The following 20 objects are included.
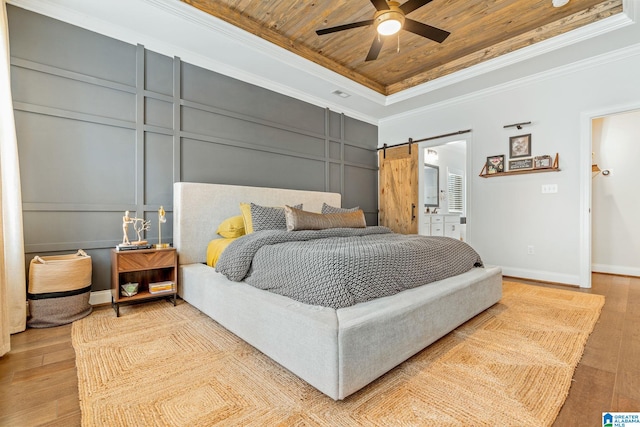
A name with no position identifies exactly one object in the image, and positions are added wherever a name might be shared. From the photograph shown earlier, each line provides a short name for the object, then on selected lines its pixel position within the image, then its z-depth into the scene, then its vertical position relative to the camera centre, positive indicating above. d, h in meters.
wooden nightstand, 2.39 -0.58
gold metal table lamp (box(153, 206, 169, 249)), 2.66 -0.13
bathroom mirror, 6.49 +0.57
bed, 1.30 -0.63
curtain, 2.01 +0.07
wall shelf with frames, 3.51 +0.52
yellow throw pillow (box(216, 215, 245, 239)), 2.98 -0.18
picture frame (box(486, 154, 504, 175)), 3.97 +0.65
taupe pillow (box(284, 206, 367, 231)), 2.88 -0.10
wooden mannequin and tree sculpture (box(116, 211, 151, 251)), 2.48 -0.18
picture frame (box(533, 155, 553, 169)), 3.57 +0.61
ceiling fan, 2.23 +1.54
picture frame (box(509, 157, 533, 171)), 3.73 +0.62
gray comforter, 1.58 -0.34
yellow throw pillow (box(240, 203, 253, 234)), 2.95 -0.06
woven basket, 2.18 -0.61
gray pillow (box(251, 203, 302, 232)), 2.89 -0.07
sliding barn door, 4.86 +0.40
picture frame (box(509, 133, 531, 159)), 3.76 +0.86
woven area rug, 1.24 -0.87
